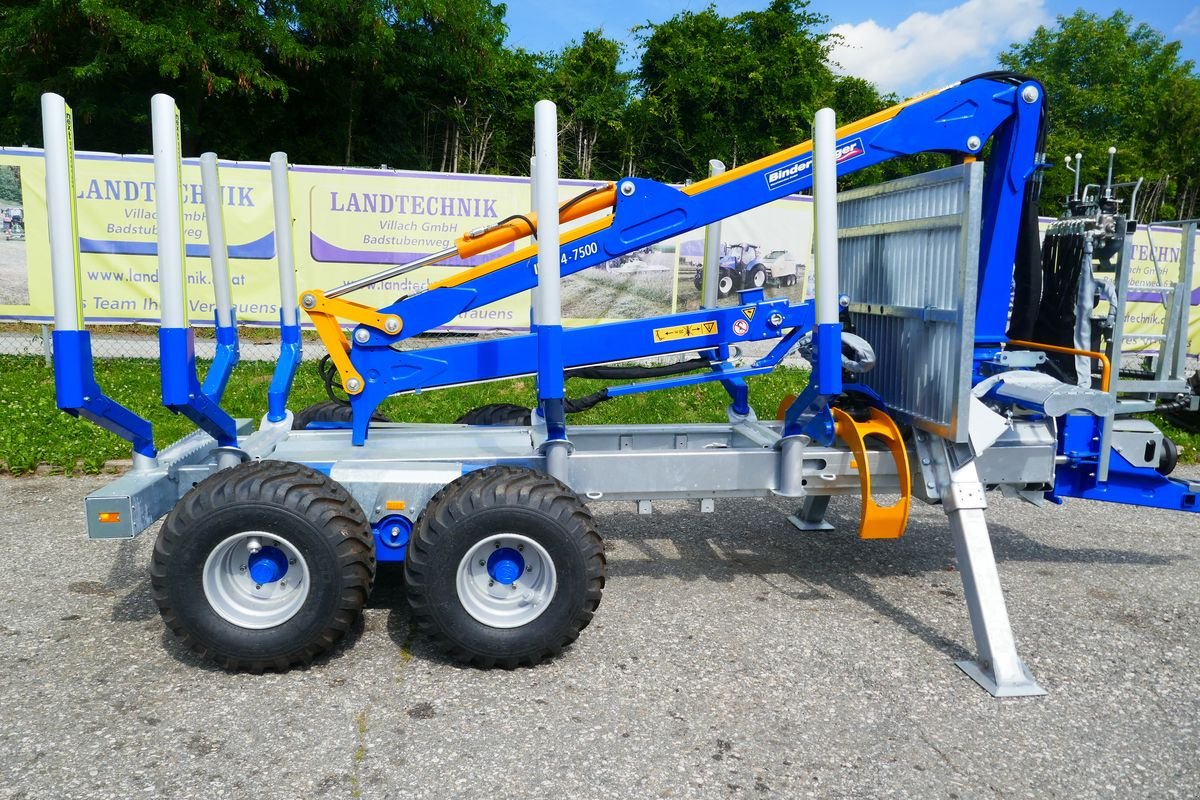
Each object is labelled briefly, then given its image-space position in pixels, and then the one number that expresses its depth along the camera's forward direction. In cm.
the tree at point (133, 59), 1583
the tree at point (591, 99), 2303
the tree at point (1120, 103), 3275
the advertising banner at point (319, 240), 977
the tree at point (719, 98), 2480
